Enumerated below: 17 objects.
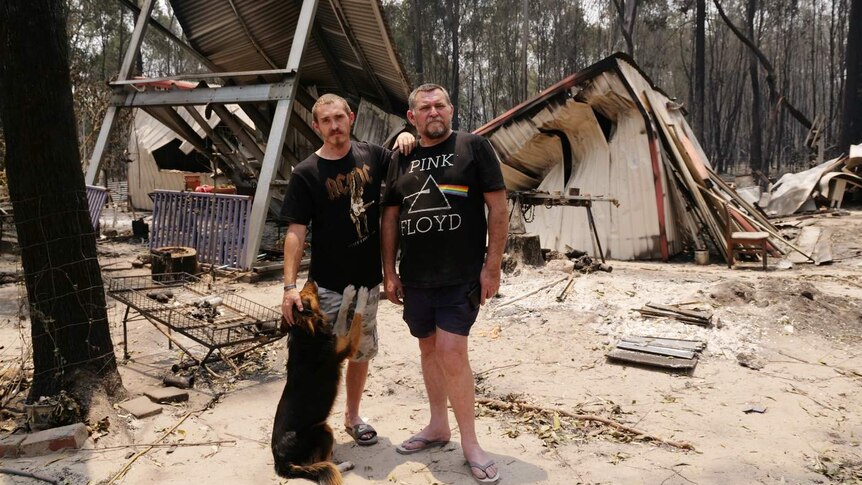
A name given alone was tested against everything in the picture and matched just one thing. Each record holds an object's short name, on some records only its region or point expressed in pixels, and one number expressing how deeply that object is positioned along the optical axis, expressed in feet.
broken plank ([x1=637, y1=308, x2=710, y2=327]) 19.01
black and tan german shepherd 10.07
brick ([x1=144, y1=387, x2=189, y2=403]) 13.75
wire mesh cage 15.21
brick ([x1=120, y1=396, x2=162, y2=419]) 12.81
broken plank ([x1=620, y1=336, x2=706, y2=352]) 17.08
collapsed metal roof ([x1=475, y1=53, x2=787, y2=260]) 34.83
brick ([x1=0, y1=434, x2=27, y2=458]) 10.91
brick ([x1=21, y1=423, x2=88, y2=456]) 10.96
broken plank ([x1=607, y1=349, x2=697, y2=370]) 15.66
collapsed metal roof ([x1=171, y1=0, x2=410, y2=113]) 33.12
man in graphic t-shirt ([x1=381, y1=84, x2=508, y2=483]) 10.07
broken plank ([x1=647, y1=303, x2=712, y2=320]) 19.13
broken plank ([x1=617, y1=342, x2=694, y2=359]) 16.32
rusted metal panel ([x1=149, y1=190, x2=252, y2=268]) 29.96
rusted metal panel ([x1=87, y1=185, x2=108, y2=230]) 32.50
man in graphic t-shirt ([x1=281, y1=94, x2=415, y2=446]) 10.77
